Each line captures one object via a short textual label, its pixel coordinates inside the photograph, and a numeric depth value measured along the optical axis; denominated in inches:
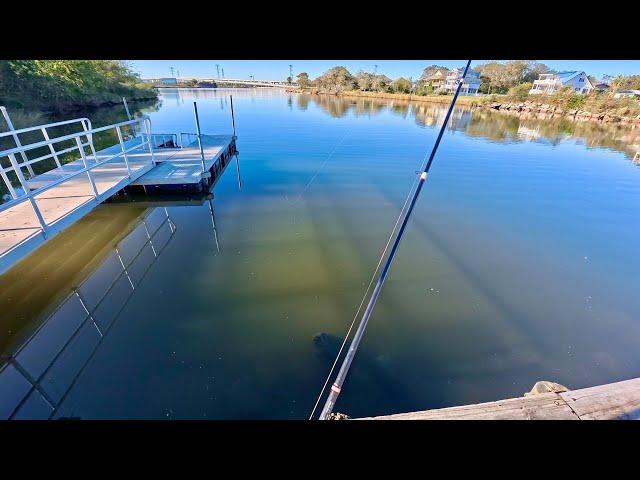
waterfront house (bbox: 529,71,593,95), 2049.7
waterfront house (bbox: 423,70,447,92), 2471.9
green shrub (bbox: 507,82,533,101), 1785.2
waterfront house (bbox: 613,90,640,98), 1680.0
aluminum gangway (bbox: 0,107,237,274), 204.7
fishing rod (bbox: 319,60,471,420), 95.7
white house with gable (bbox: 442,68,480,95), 2359.5
